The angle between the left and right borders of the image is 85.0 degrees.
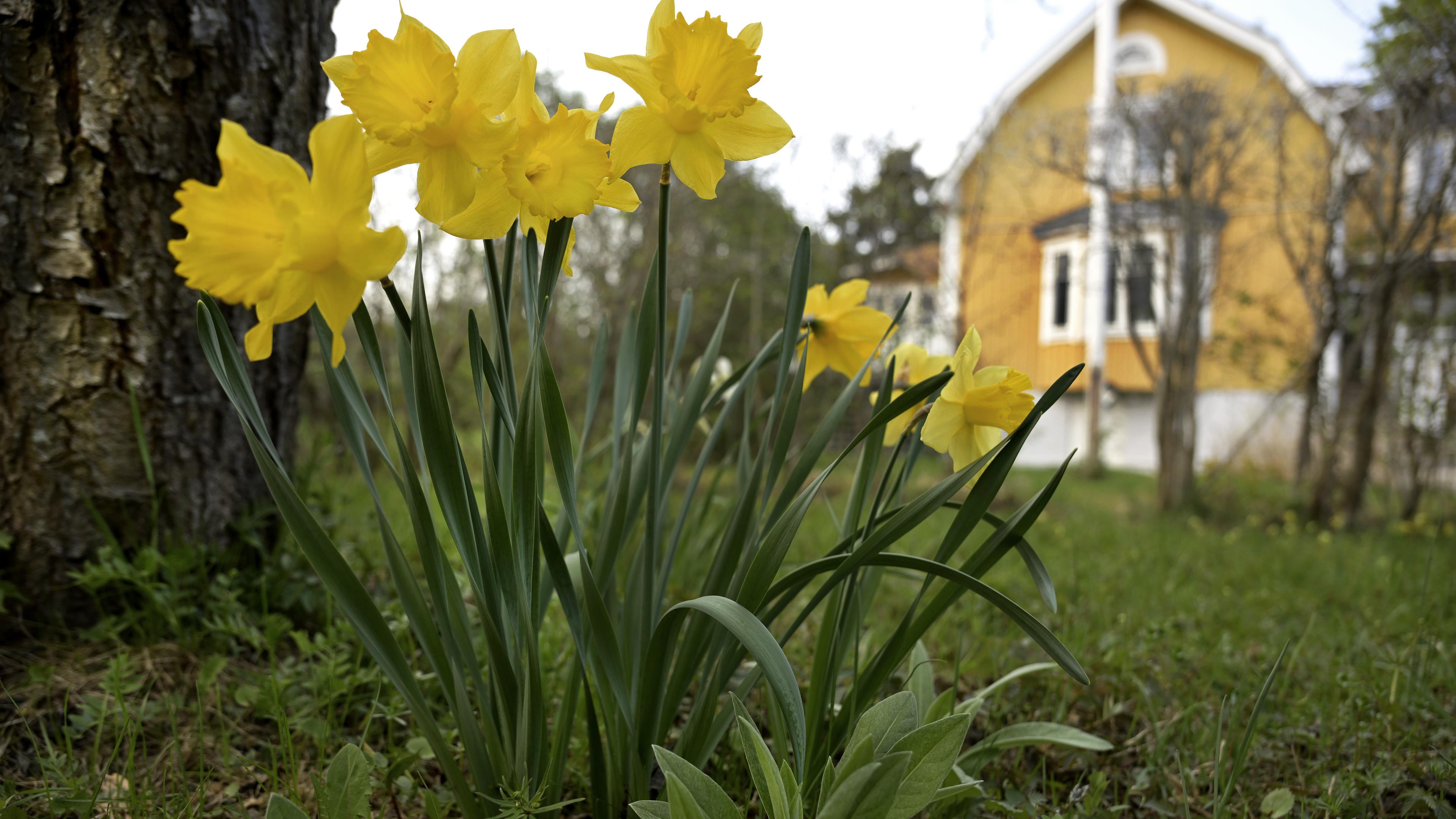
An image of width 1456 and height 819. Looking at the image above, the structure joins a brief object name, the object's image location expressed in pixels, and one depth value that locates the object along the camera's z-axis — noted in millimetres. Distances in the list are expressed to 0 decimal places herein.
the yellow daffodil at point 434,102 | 611
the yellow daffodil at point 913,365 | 950
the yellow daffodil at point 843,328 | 974
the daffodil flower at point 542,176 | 655
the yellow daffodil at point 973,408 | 791
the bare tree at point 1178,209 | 5207
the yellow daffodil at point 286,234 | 537
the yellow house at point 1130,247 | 5816
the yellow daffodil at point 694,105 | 671
